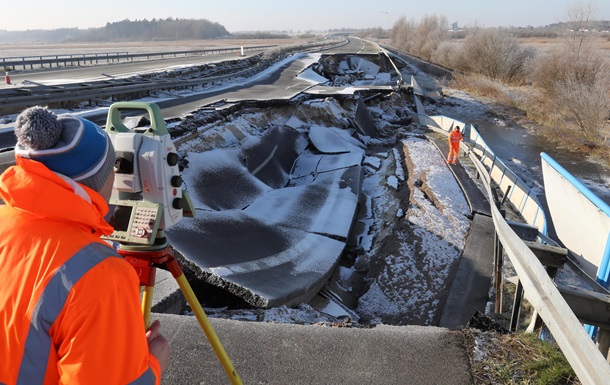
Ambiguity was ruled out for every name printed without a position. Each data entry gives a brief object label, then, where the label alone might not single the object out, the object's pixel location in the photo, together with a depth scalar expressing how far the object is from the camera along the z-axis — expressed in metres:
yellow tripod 2.28
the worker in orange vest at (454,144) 15.24
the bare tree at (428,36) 70.50
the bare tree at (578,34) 37.78
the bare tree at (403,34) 85.59
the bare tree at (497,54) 45.72
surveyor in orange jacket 1.43
